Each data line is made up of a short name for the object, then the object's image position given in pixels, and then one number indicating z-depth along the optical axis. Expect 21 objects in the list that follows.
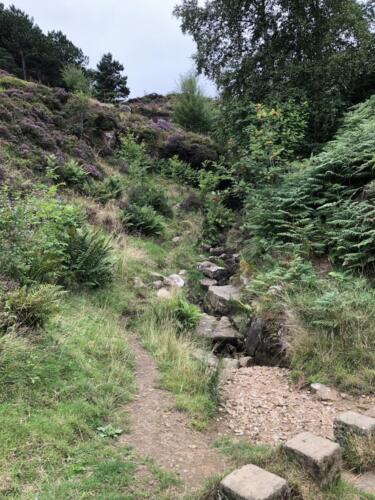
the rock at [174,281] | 7.59
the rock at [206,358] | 4.66
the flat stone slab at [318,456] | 2.60
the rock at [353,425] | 3.05
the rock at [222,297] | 6.71
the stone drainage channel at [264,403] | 2.59
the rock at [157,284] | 7.30
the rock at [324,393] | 4.07
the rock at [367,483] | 2.70
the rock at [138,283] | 6.96
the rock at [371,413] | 3.53
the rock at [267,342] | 5.02
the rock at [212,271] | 8.33
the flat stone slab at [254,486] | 2.34
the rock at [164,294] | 6.66
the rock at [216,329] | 5.82
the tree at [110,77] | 33.97
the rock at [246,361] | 5.25
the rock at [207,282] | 7.95
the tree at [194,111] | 18.89
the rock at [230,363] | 5.04
